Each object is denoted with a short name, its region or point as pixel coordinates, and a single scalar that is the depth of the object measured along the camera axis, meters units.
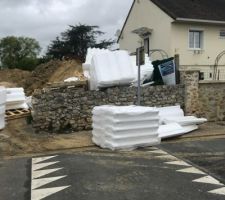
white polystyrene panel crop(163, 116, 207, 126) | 7.86
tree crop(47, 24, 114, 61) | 25.73
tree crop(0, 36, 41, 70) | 31.37
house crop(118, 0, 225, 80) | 14.93
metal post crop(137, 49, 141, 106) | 7.40
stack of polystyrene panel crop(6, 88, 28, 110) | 9.36
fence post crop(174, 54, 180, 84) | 9.25
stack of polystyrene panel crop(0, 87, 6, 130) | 7.91
